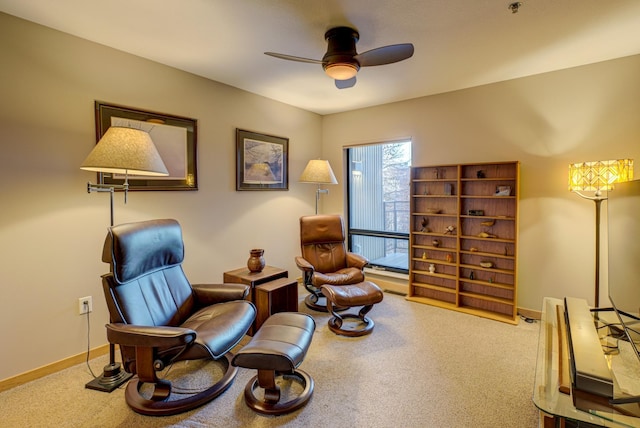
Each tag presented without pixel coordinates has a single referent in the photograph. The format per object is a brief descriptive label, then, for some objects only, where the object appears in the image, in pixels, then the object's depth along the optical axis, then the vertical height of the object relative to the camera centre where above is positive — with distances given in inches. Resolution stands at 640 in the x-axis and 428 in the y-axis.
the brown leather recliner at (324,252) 135.9 -19.9
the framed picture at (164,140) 96.8 +26.1
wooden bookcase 127.7 -12.7
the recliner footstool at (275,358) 68.6 -33.8
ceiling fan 79.8 +41.4
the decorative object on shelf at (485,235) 131.2 -11.2
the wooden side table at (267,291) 109.4 -30.0
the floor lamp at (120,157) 72.9 +13.2
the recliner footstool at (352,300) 109.1 -32.9
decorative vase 119.7 -20.3
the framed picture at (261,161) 138.3 +24.0
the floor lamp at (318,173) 141.7 +17.4
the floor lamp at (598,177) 95.2 +10.5
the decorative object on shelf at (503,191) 125.6 +7.8
